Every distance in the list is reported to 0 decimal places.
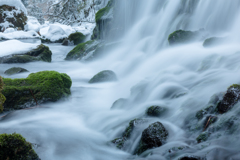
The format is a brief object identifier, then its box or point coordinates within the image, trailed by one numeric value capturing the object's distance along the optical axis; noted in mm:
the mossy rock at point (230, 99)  2628
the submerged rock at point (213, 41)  5819
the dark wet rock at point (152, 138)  2502
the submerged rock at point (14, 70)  6773
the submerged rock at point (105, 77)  6228
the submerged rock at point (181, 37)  6789
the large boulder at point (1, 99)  3178
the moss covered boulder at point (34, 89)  4199
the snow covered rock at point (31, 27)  26406
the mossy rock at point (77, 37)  14695
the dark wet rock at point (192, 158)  1900
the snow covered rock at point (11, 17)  24016
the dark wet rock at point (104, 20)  11195
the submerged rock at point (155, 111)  3291
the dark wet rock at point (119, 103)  4117
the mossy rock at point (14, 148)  1921
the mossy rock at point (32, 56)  8422
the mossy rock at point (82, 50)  10398
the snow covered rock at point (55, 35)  16906
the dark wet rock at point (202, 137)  2369
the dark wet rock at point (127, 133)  2852
